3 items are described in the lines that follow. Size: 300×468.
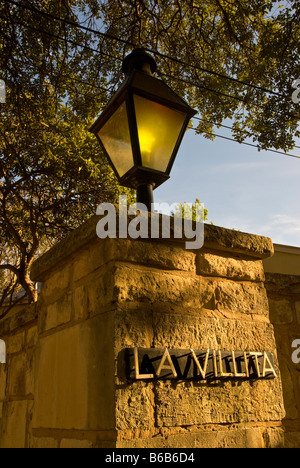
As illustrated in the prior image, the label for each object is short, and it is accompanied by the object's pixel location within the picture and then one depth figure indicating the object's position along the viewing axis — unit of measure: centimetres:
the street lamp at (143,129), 229
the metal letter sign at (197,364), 173
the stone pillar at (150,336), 175
